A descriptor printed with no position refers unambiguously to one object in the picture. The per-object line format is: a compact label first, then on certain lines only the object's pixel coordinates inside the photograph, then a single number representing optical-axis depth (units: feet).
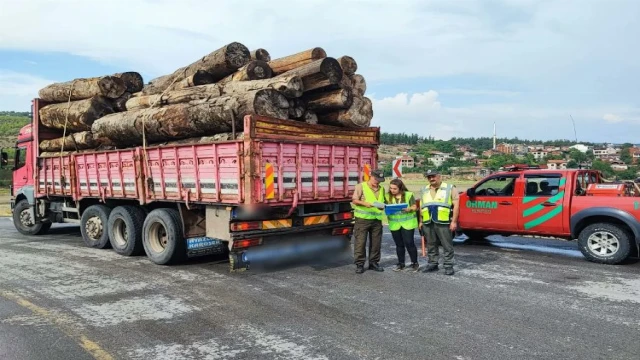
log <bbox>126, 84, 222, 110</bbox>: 26.99
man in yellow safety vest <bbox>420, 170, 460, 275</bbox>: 23.32
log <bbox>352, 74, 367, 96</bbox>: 27.68
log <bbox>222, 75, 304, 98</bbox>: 24.30
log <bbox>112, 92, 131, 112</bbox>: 35.50
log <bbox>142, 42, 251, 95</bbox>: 28.55
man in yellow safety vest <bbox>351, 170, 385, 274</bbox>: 23.75
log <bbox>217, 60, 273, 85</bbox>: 26.73
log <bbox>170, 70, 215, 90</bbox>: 29.01
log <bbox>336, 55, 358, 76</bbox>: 26.84
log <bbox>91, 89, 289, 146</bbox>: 23.47
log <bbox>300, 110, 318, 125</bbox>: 25.82
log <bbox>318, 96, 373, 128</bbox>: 26.00
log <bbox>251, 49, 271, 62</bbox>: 29.58
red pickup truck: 25.49
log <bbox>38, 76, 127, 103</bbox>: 34.86
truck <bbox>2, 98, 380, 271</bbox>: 22.53
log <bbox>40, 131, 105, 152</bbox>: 34.22
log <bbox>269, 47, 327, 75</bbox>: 26.55
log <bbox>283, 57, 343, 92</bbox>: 24.52
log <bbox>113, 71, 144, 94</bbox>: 35.65
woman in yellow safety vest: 24.21
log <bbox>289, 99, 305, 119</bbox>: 25.03
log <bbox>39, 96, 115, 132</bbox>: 34.50
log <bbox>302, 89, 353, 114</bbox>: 25.22
